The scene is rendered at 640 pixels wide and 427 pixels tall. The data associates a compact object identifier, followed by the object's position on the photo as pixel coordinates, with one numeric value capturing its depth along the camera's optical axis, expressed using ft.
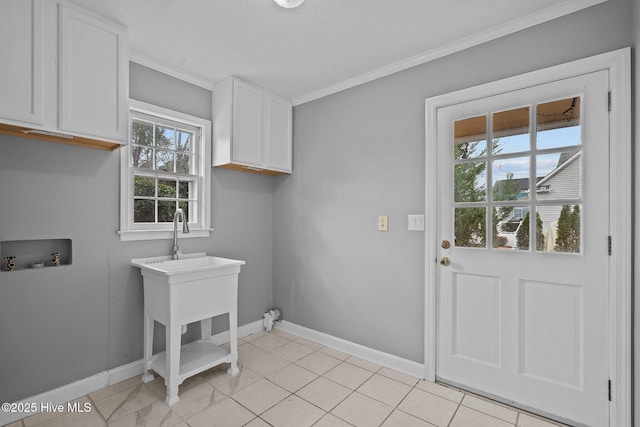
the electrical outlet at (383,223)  8.29
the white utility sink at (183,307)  6.71
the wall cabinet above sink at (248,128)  8.84
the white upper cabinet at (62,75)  5.31
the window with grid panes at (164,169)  8.00
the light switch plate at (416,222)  7.64
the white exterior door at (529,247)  5.70
